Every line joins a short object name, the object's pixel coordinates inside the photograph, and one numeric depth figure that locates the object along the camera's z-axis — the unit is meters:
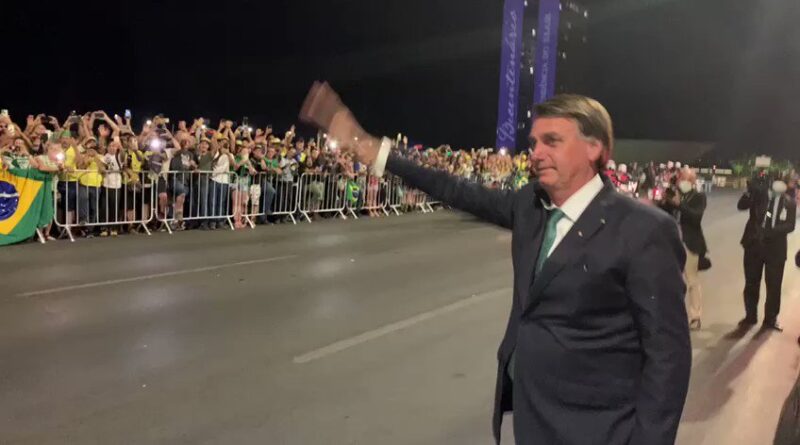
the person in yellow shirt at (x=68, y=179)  12.24
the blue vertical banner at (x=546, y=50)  40.03
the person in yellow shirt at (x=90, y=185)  12.46
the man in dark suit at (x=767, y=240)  8.08
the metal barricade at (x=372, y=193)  19.69
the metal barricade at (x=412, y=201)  21.53
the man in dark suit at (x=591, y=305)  1.97
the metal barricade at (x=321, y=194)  17.48
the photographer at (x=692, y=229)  8.02
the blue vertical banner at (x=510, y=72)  37.34
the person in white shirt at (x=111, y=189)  12.92
